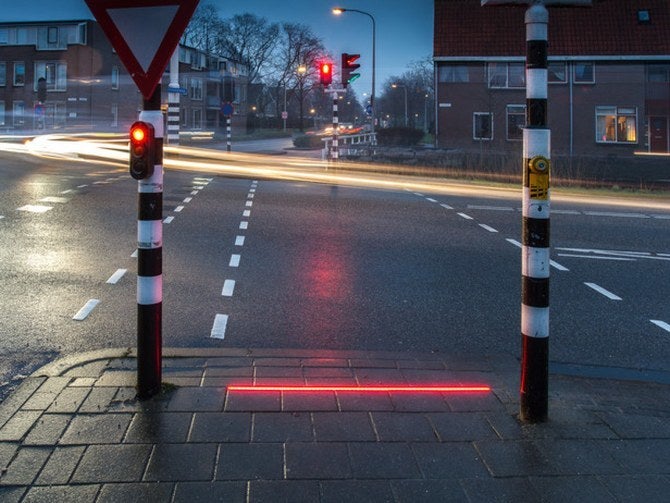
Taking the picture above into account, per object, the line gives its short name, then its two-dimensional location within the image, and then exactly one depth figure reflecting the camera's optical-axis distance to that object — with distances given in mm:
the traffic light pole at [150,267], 4301
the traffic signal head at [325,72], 24906
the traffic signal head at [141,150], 4195
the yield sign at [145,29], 4195
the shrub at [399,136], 47219
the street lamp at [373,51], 43094
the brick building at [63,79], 62438
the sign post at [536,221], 3990
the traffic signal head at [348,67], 23812
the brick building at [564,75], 40125
